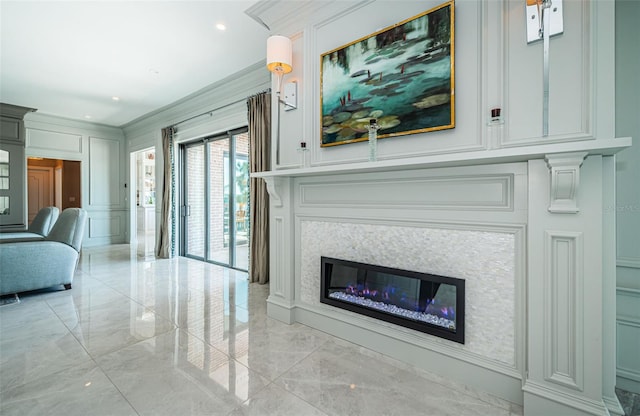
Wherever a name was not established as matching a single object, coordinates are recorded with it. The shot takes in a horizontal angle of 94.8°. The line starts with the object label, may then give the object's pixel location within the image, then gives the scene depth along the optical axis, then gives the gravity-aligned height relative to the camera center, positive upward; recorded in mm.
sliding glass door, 4719 +109
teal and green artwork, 1805 +855
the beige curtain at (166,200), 5543 +113
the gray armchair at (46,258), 3213 -594
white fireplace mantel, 1388 -282
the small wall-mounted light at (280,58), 2453 +1234
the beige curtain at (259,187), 3896 +248
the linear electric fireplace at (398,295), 1817 -637
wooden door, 8312 +537
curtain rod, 4049 +1555
